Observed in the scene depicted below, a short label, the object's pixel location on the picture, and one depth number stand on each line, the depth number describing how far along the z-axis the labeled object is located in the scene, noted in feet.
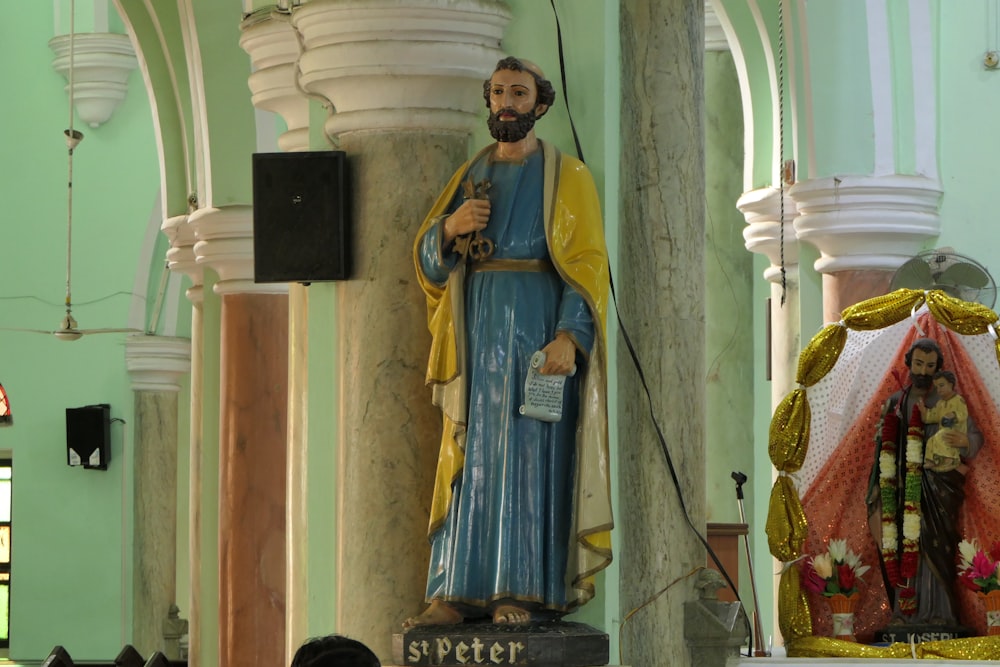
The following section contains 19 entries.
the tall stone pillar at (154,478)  96.20
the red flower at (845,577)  47.46
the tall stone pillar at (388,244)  37.56
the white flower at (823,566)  47.37
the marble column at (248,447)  54.94
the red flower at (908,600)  47.29
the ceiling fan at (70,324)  81.19
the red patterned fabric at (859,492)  47.54
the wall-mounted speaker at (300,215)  38.33
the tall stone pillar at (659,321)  38.87
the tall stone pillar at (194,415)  58.88
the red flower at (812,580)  47.37
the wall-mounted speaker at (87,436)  97.14
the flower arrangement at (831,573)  47.37
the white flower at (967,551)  46.73
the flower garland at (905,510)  47.20
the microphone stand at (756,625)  44.06
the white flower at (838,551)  47.59
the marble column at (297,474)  39.70
